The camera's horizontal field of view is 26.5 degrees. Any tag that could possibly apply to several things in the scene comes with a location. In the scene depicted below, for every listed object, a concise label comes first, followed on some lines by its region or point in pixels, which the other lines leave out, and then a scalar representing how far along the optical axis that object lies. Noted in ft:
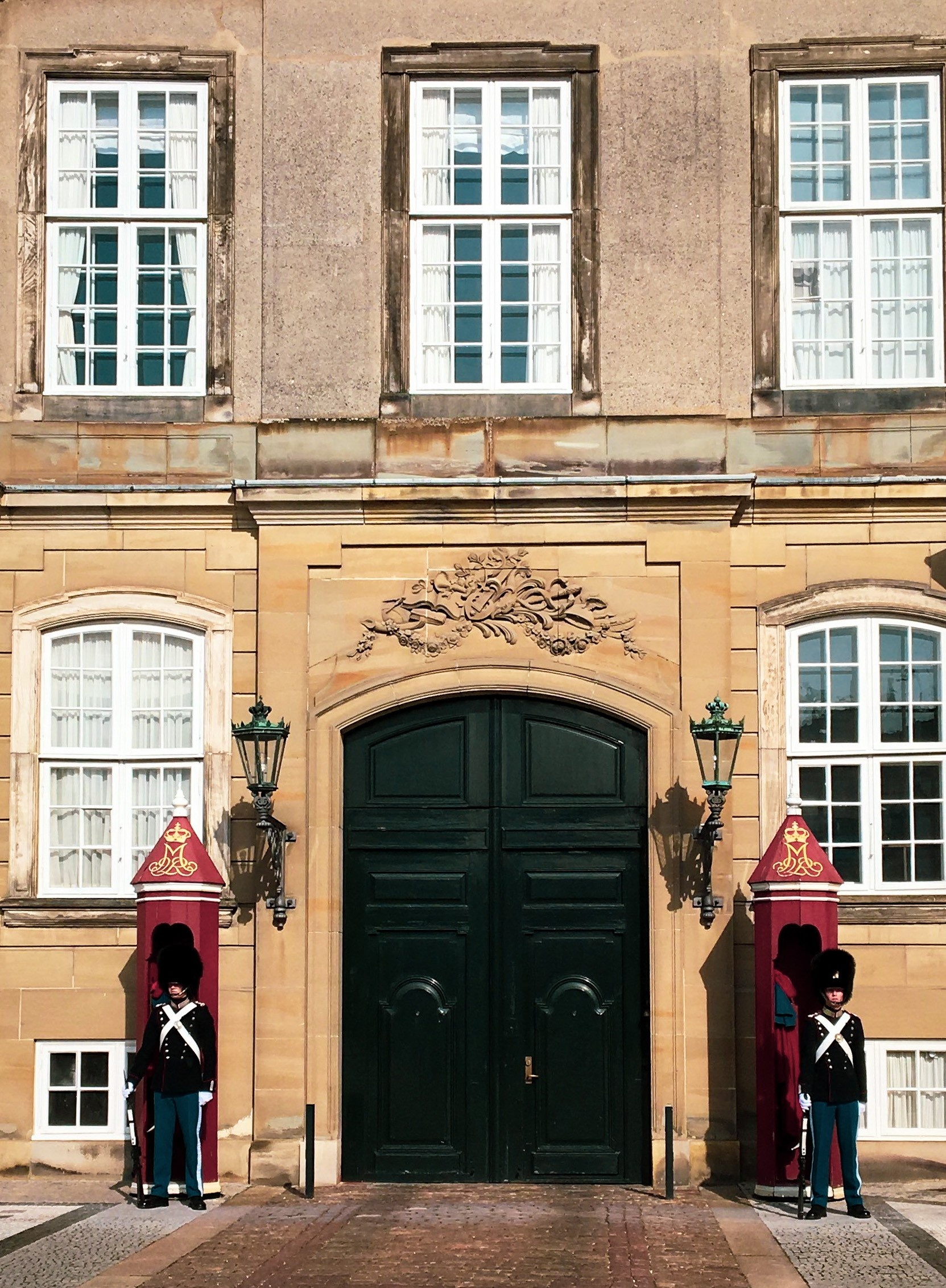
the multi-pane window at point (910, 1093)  43.37
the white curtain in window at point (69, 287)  46.42
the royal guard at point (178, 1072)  40.01
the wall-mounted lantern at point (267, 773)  43.27
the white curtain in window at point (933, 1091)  43.37
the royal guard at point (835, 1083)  38.52
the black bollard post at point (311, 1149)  41.34
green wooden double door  43.70
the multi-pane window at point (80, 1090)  44.14
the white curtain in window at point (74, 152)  46.57
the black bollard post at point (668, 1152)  41.32
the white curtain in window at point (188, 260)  46.34
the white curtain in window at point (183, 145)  46.52
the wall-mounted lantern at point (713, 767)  42.22
